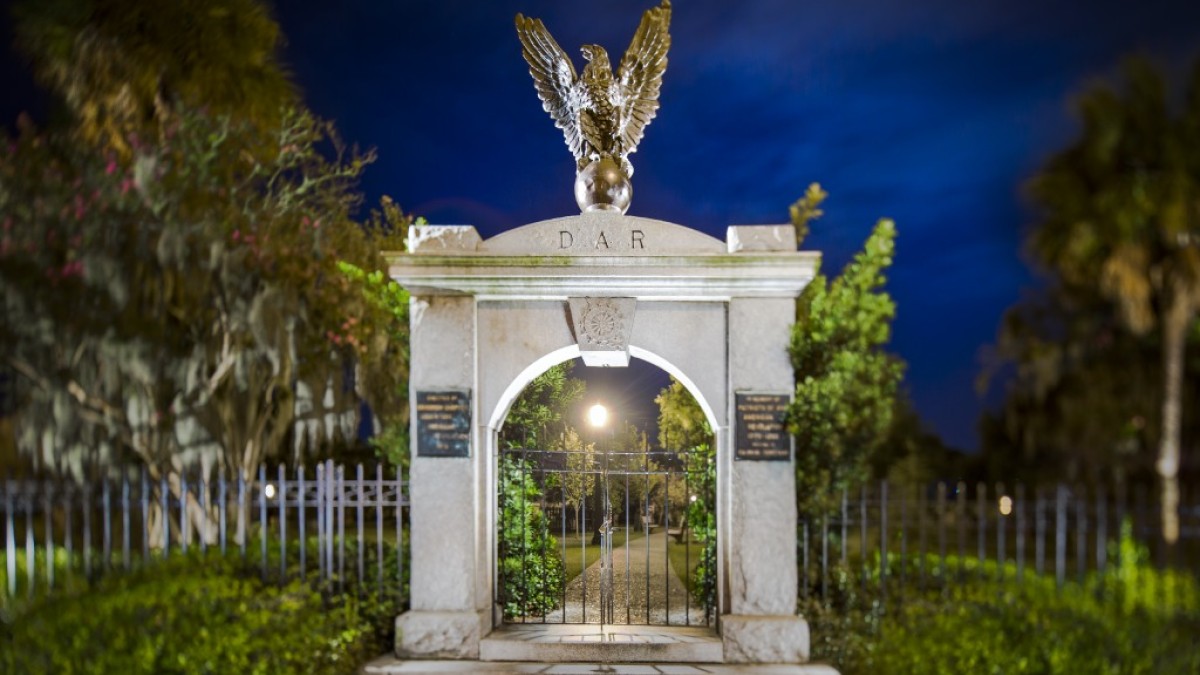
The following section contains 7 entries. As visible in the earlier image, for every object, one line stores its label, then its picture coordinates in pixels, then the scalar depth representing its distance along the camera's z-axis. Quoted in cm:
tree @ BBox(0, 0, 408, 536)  1413
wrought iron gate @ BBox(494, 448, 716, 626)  945
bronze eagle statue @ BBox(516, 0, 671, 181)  895
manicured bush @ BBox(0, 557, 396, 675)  675
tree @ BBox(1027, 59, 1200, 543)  1273
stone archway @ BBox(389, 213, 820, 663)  812
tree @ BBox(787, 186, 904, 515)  838
